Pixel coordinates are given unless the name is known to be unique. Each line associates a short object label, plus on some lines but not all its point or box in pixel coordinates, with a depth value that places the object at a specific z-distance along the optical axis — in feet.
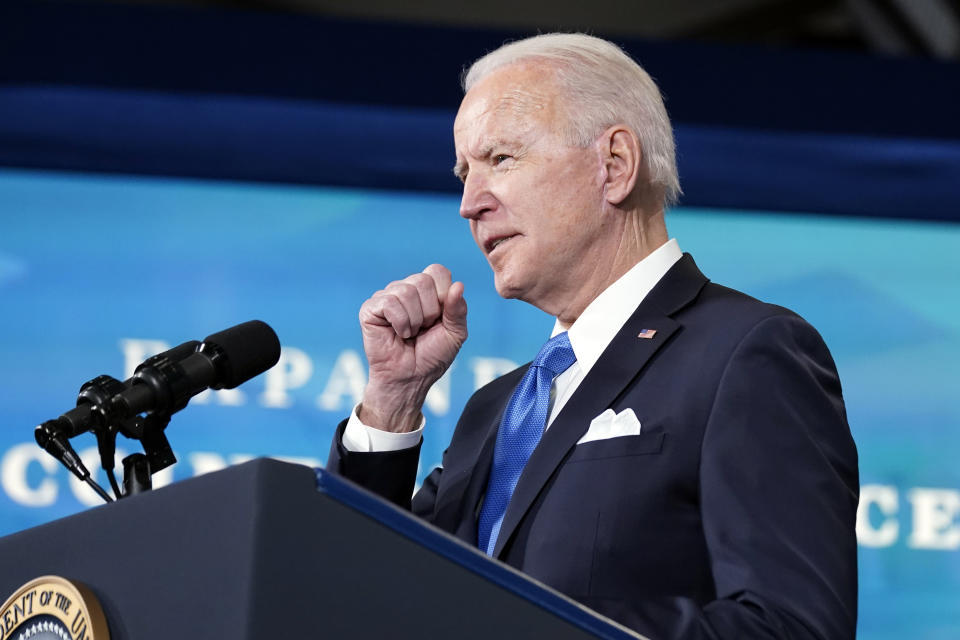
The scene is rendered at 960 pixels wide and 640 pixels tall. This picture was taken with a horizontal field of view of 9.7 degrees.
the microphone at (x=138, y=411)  15.23
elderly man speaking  15.46
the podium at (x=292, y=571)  12.98
